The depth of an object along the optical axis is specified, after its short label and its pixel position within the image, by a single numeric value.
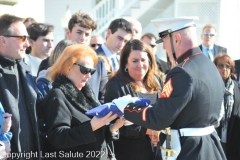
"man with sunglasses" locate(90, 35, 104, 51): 10.12
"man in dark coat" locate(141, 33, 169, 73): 9.81
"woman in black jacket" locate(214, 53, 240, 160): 8.32
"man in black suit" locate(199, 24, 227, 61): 11.02
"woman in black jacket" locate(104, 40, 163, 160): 5.86
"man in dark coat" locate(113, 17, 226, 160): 4.49
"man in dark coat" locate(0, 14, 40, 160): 4.65
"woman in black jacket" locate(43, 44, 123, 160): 4.85
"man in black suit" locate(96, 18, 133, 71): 7.84
